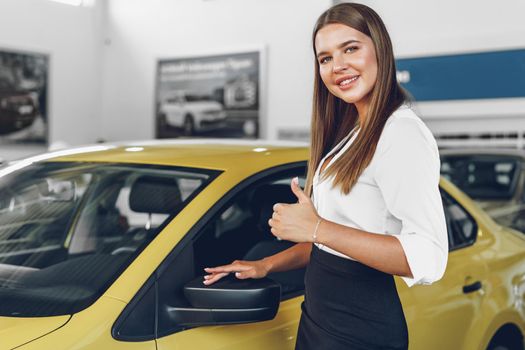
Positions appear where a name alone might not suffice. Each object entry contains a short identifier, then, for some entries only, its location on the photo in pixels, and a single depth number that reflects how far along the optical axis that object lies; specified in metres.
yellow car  1.55
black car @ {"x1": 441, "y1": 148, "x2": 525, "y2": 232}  5.82
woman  1.36
